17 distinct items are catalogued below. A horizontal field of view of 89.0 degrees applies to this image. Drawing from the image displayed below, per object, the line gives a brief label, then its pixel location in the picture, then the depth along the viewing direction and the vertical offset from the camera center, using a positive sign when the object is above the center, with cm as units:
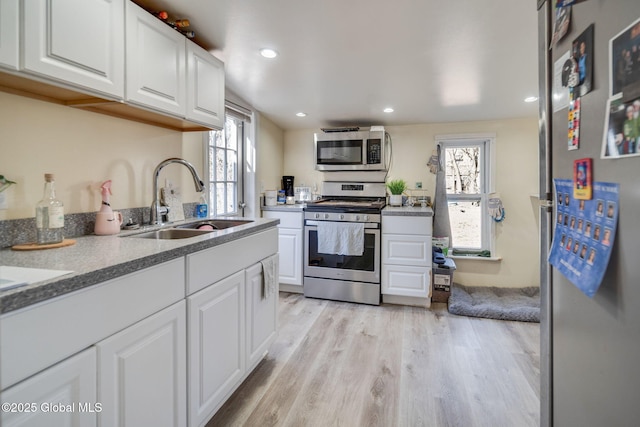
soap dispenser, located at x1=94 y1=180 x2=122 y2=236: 157 -5
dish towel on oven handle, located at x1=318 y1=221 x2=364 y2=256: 321 -29
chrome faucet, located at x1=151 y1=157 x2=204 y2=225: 195 +11
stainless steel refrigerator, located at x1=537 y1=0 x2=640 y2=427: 58 -13
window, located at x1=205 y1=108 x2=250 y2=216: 279 +39
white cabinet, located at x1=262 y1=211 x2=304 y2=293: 345 -39
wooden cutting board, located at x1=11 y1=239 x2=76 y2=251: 121 -15
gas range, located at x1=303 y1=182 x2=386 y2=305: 323 -44
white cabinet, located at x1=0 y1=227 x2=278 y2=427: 77 -45
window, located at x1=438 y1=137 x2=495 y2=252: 365 +19
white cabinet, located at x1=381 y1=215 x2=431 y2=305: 312 -48
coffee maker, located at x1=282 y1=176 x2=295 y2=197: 398 +27
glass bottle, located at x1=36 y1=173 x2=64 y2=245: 127 -4
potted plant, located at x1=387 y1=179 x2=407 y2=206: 357 +18
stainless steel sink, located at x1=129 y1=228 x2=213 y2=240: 179 -14
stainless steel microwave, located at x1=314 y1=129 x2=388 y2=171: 349 +64
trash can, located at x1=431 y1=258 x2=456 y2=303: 330 -74
